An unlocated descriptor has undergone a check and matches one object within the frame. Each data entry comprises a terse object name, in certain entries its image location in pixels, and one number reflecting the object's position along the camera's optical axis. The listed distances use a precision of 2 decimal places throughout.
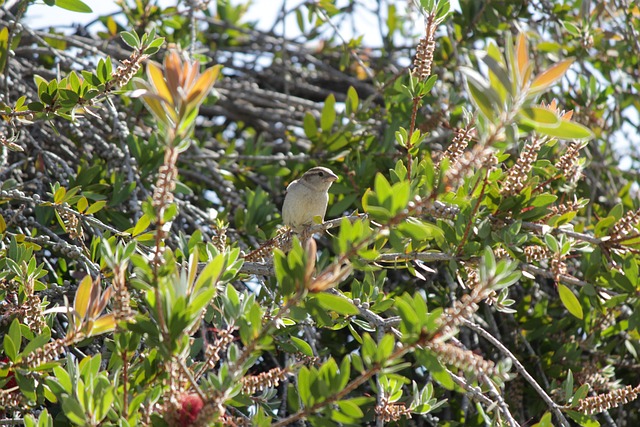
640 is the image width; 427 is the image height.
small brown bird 5.95
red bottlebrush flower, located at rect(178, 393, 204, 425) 5.30
